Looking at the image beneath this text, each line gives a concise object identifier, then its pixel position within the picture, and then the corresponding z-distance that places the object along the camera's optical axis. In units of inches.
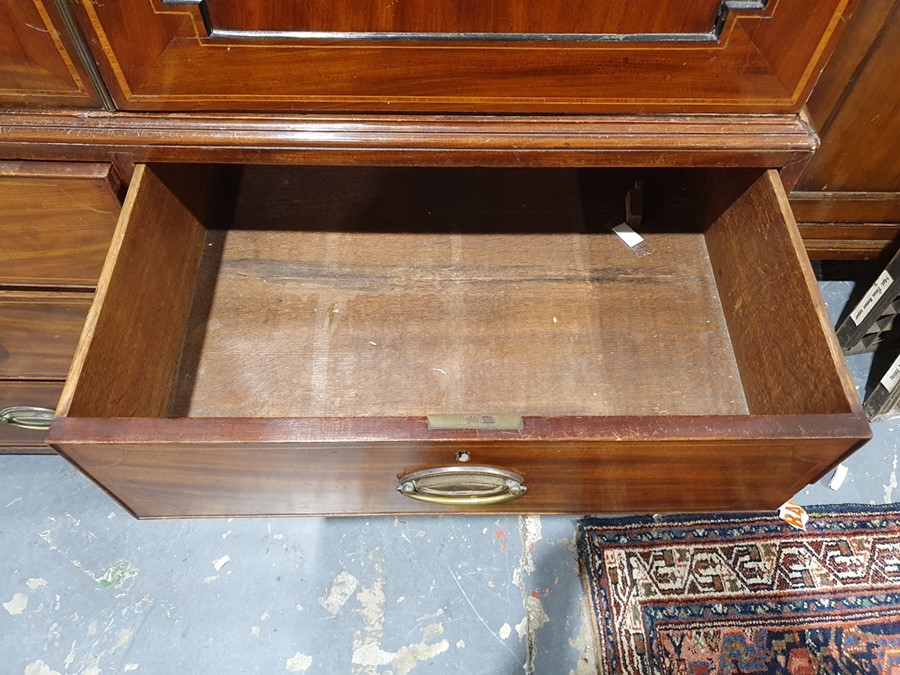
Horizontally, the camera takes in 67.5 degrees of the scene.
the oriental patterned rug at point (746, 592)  31.7
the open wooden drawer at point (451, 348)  21.8
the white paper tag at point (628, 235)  34.0
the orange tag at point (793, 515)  34.9
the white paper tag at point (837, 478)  36.2
